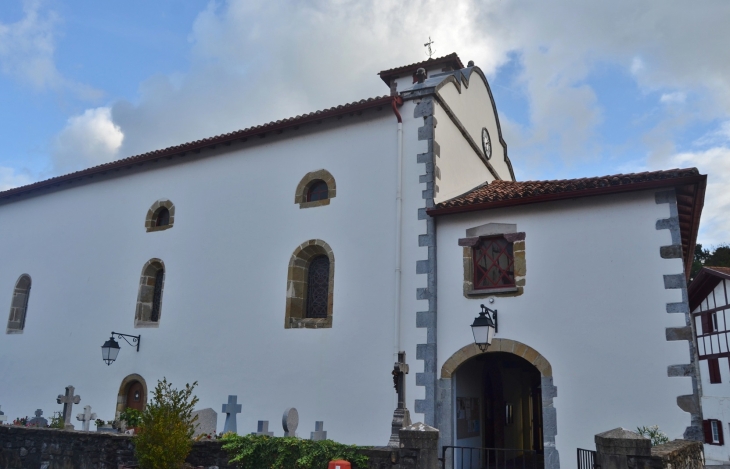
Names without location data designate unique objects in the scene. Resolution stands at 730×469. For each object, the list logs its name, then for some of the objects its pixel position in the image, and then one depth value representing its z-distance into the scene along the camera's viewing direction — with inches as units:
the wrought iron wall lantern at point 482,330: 363.9
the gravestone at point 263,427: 392.6
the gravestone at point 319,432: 369.7
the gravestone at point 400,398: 336.5
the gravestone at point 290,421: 357.4
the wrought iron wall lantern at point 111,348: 512.7
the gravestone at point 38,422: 462.0
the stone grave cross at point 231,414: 426.3
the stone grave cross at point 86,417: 482.3
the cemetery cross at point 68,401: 483.8
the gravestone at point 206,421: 463.0
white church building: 357.1
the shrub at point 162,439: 315.9
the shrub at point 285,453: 296.8
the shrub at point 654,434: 323.0
